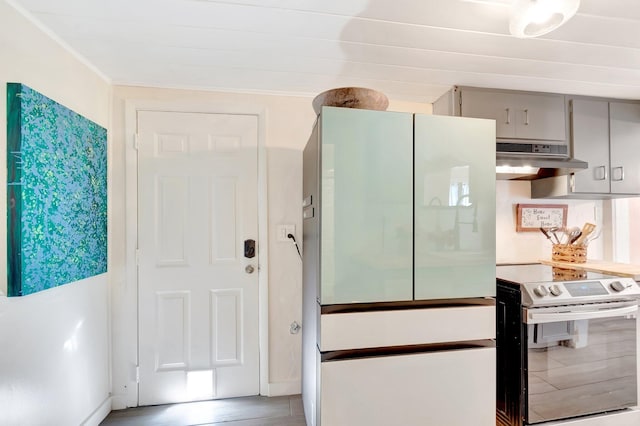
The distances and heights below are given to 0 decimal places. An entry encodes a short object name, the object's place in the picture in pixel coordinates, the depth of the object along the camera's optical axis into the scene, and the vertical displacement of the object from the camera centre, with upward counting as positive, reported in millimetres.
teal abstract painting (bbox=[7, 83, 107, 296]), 1234 +112
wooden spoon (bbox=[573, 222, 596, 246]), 2234 -151
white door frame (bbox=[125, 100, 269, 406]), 1956 +122
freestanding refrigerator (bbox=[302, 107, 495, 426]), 1379 -271
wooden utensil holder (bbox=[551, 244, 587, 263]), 2248 -305
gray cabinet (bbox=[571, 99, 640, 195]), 2131 +514
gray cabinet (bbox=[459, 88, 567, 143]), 1994 +718
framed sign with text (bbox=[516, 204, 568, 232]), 2449 -13
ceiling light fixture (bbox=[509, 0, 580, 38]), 1015 +723
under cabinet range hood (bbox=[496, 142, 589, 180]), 1992 +389
